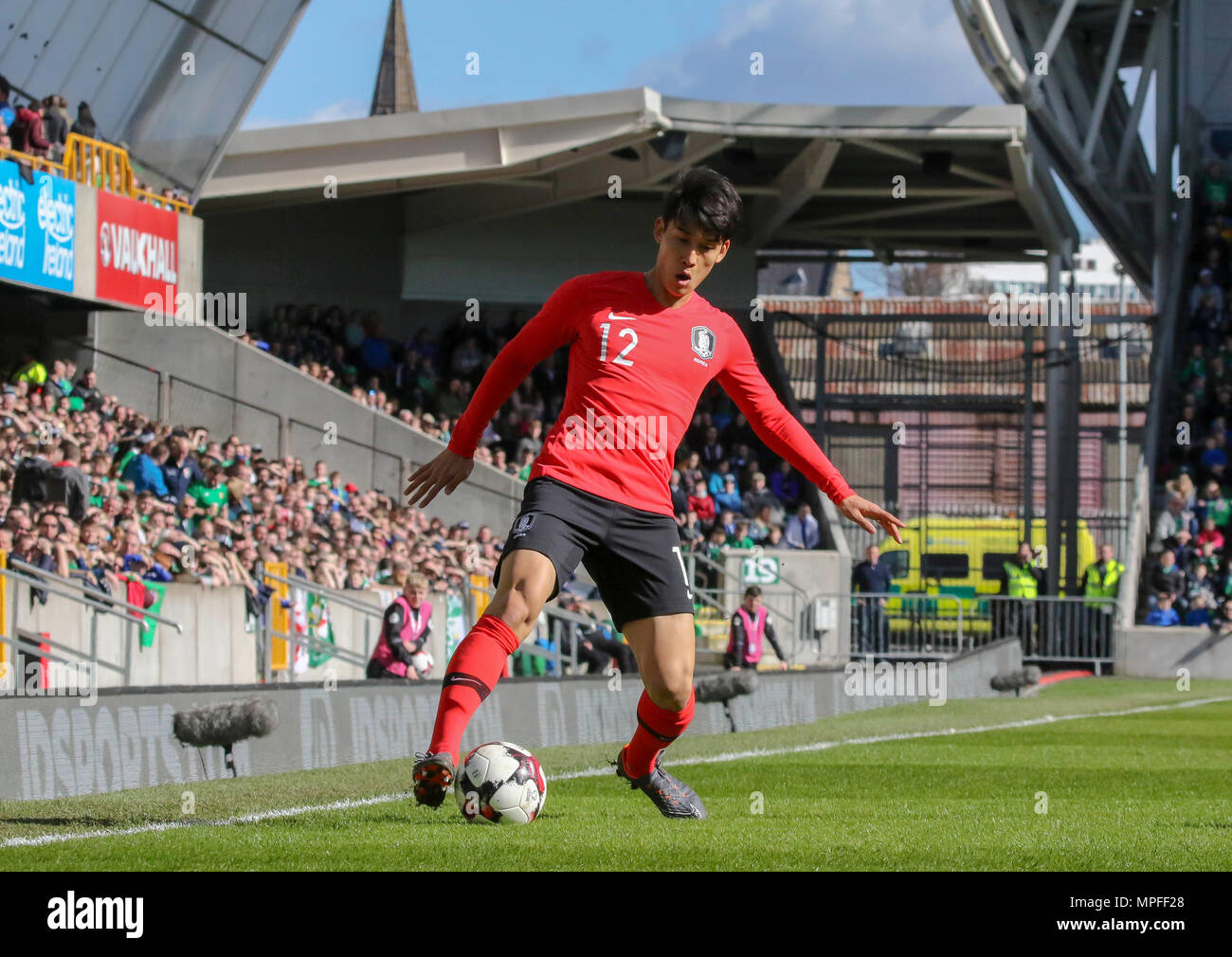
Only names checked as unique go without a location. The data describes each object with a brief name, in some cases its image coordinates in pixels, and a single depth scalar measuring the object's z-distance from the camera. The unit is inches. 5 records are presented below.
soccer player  253.3
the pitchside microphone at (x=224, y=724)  390.9
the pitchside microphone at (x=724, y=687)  606.2
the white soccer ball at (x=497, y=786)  254.7
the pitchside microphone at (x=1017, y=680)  938.7
